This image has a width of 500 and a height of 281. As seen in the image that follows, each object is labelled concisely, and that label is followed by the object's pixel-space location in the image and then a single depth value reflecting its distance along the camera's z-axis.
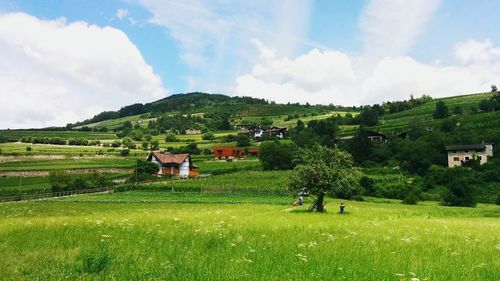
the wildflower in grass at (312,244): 13.04
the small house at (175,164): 149.88
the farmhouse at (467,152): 125.75
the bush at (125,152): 180.06
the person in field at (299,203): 60.80
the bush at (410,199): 81.64
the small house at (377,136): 160.88
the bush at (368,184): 99.19
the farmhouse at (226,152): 171.00
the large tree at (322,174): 49.03
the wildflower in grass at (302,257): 10.47
